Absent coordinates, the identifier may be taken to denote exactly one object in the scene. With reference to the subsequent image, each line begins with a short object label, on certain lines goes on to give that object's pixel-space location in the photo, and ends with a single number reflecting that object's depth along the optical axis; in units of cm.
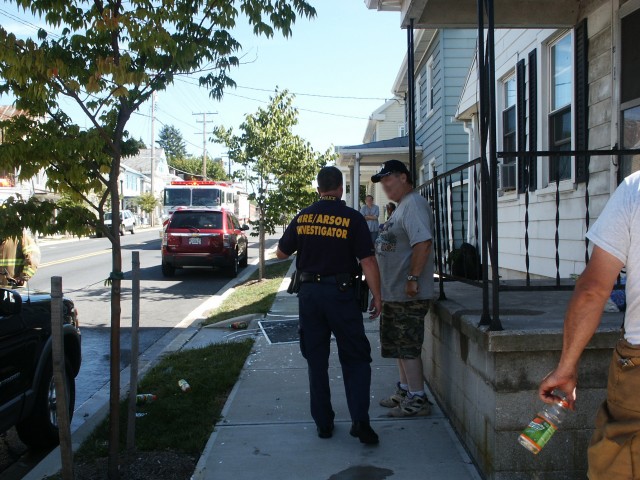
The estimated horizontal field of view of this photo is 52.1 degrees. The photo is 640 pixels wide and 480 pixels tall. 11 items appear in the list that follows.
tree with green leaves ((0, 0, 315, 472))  373
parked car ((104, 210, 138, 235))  4661
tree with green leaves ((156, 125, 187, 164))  13488
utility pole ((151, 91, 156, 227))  5702
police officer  430
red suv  1586
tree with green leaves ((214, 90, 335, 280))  1519
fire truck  2344
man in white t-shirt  221
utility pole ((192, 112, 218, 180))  6029
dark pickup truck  405
